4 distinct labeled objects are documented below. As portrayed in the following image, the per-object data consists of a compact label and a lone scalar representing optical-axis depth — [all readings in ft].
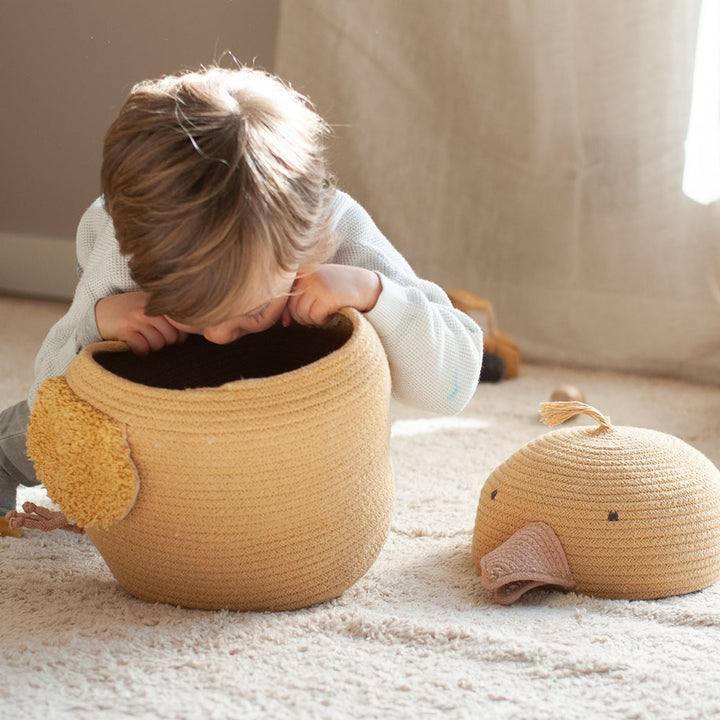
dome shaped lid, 5.07
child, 4.71
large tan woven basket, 4.76
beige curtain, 7.95
